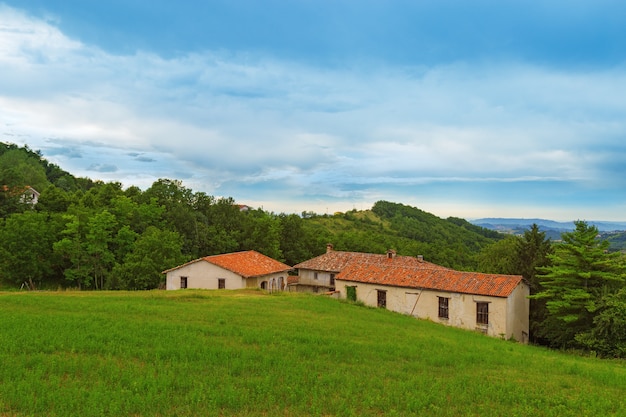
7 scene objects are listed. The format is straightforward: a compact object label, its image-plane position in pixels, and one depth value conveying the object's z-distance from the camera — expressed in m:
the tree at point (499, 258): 38.19
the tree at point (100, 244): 48.94
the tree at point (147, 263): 42.75
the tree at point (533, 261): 32.59
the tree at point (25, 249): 47.59
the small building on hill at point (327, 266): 46.84
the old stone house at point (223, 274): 38.34
